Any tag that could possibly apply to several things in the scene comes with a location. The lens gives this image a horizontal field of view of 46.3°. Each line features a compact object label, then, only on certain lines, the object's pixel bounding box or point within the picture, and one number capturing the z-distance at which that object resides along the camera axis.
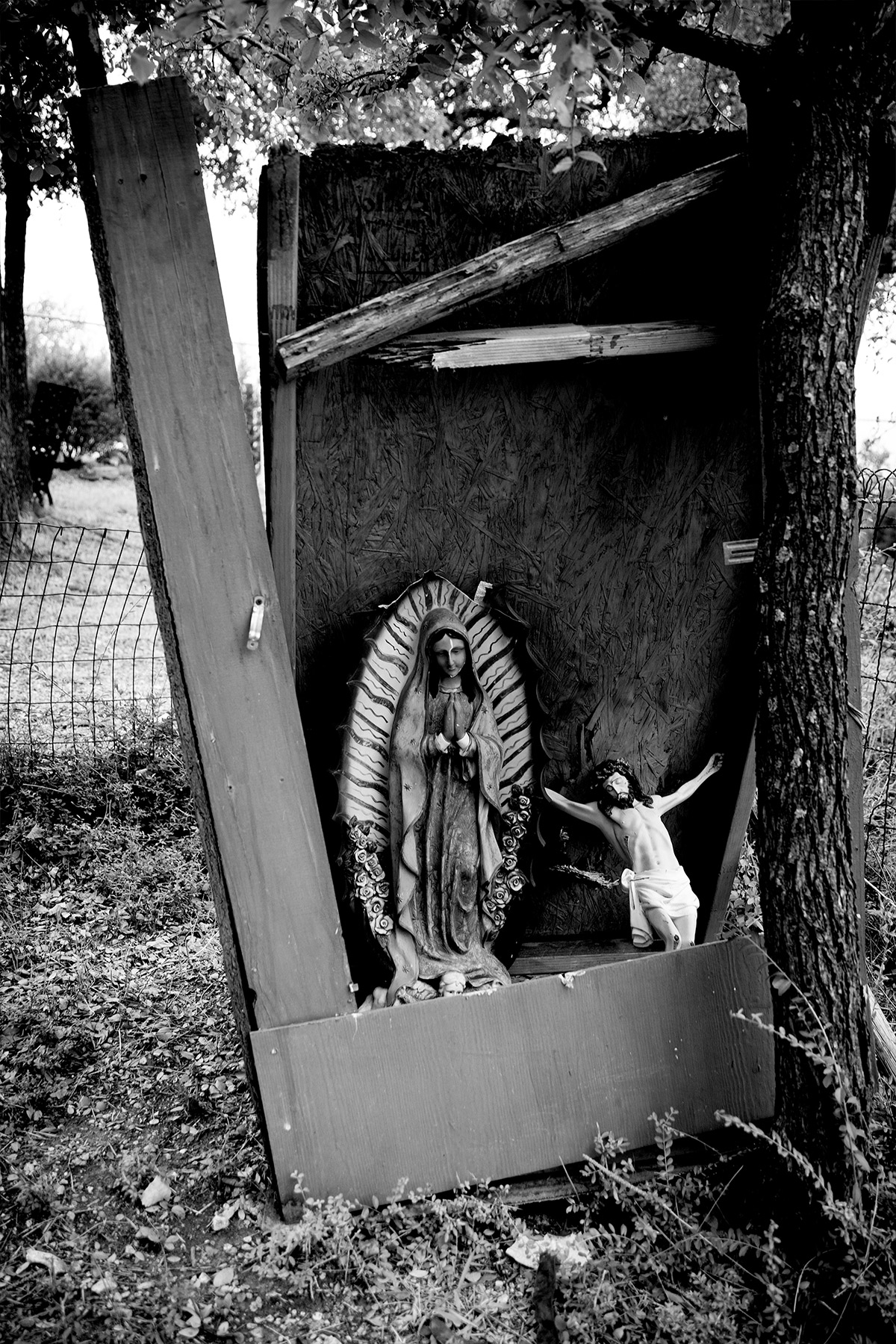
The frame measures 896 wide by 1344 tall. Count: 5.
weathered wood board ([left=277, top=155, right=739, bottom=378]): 3.64
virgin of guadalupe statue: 4.09
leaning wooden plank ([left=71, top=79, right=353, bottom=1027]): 3.44
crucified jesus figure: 4.24
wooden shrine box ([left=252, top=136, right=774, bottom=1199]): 3.54
